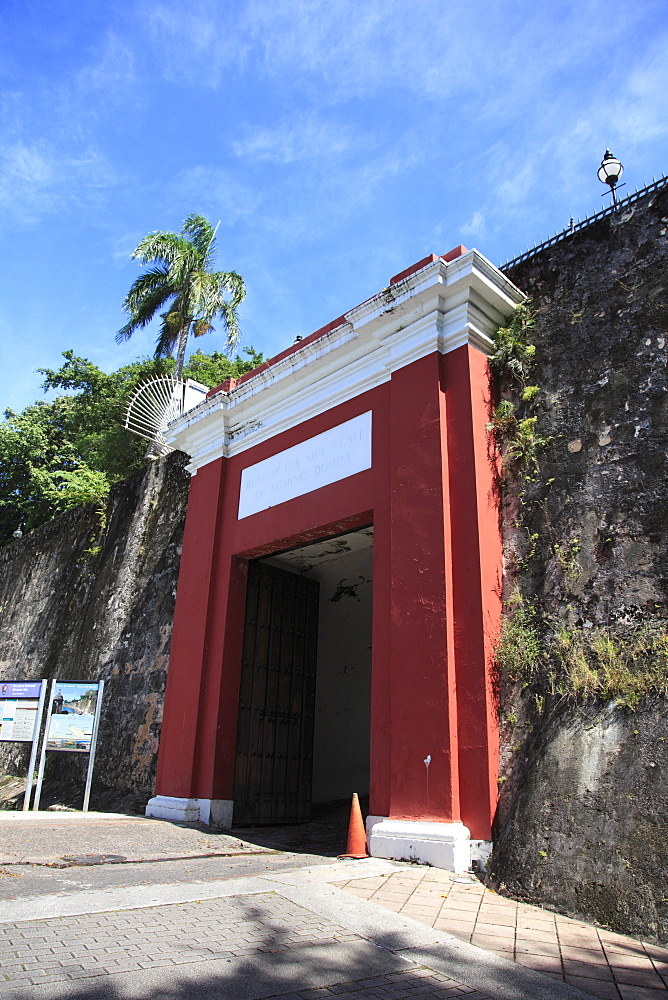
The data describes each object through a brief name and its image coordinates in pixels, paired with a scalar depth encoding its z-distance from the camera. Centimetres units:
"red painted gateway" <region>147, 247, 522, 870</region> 522
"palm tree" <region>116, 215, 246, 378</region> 1725
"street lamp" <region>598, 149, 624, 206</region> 637
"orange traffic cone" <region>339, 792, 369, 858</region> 515
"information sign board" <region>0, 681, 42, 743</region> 851
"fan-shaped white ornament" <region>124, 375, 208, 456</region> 1126
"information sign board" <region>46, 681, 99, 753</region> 826
